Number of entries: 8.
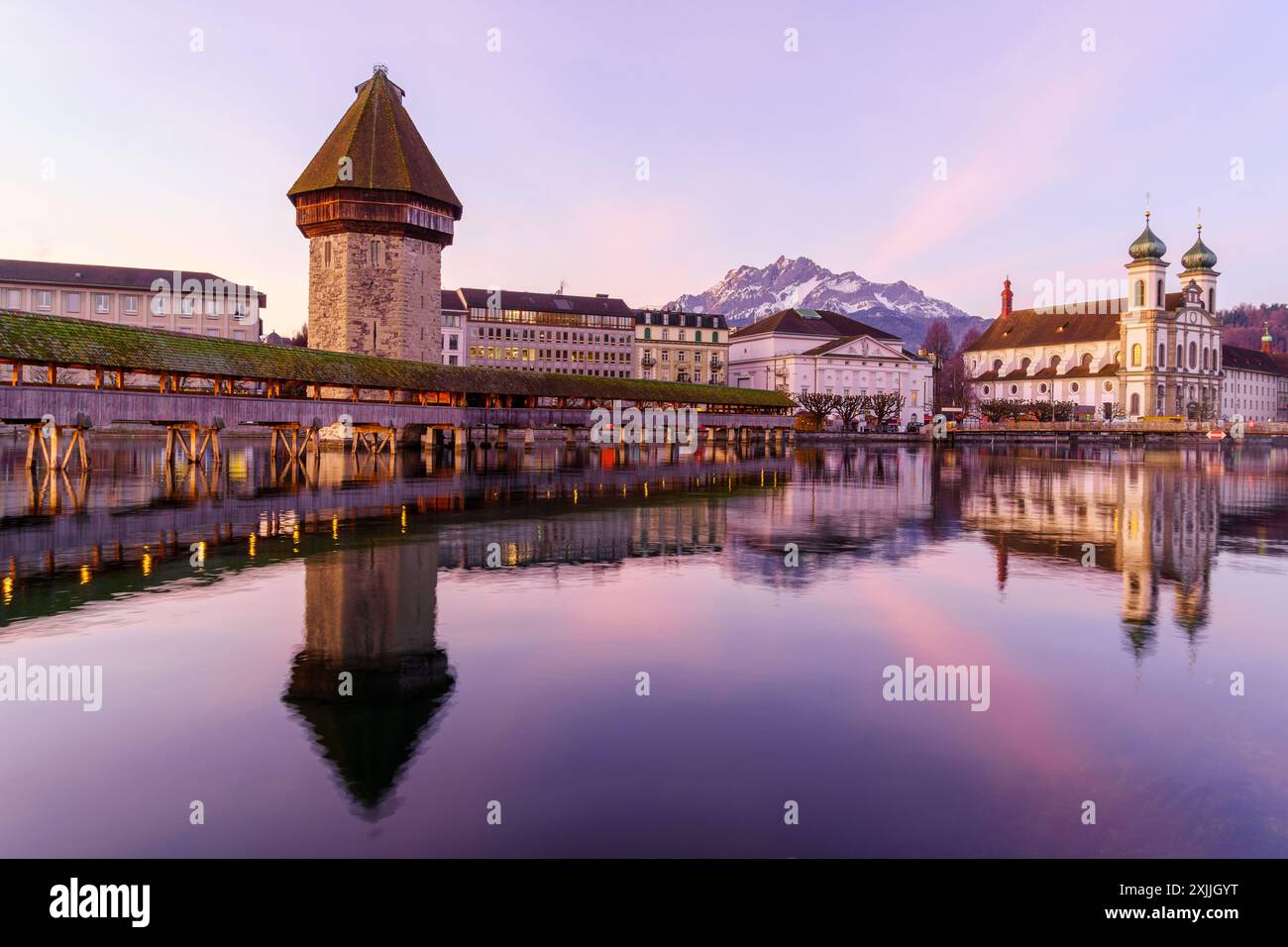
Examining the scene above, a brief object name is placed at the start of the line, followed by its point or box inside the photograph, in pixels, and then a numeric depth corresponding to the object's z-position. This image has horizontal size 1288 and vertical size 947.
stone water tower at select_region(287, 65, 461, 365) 63.38
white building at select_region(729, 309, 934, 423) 120.88
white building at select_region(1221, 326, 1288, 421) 144.38
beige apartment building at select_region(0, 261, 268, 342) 96.12
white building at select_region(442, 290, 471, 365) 112.44
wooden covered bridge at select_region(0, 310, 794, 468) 33.53
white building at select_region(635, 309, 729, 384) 126.06
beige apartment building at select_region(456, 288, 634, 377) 115.31
